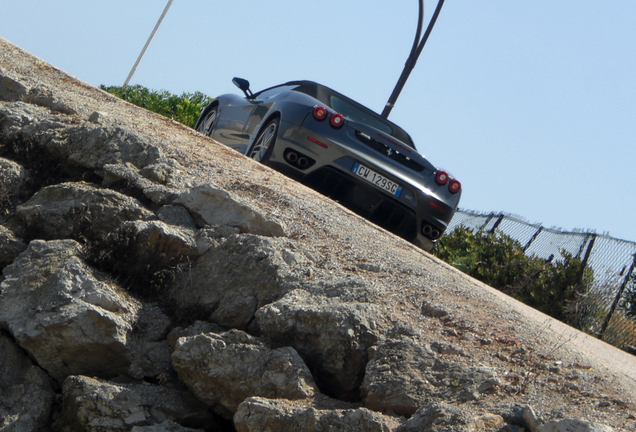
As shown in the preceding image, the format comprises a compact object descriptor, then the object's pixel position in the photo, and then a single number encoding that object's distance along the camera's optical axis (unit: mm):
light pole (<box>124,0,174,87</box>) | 40937
